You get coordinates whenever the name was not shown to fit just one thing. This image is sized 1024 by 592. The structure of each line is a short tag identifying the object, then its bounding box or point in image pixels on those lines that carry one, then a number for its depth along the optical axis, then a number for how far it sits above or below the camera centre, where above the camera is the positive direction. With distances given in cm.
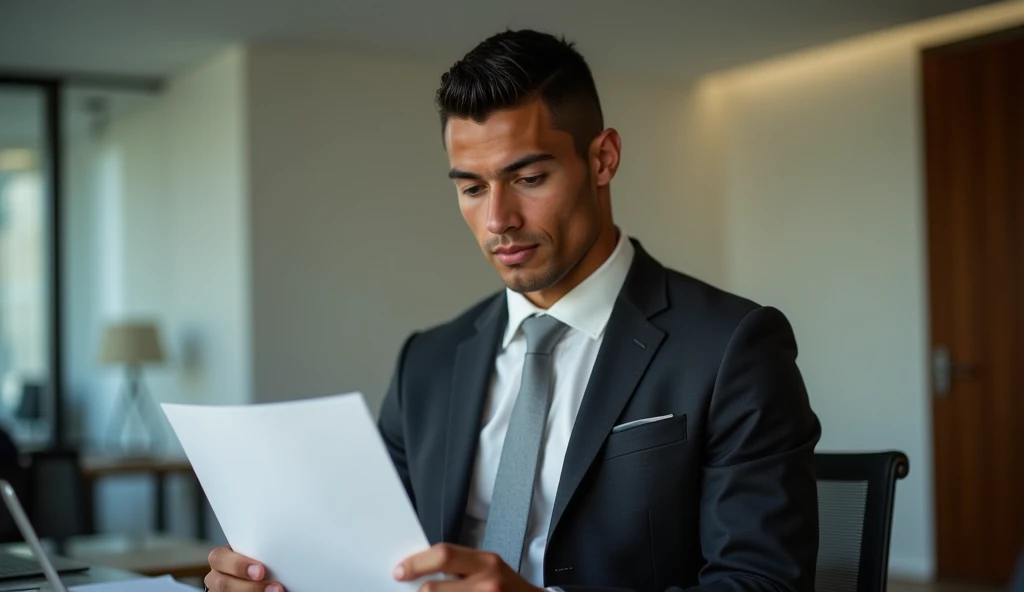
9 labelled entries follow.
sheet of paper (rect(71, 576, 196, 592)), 180 -34
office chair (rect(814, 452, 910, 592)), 165 -25
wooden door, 575 +23
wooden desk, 240 -41
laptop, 139 -34
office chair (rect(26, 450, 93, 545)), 300 -32
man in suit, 158 -7
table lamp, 627 +10
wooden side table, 597 -53
